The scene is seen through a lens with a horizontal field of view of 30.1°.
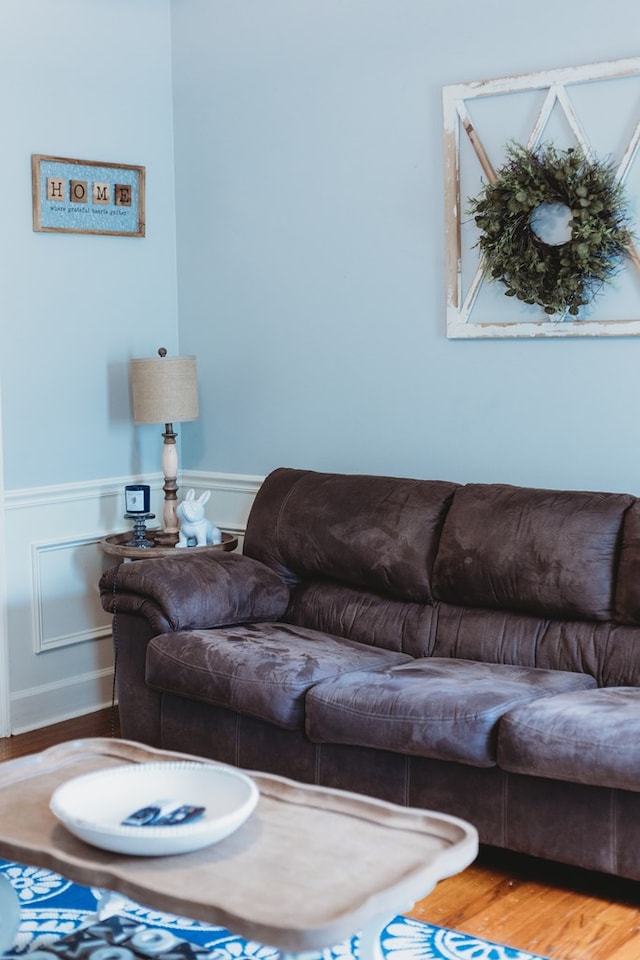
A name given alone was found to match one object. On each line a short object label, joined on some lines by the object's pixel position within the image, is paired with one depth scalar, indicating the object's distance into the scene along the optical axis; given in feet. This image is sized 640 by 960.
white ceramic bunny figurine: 14.07
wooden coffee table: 6.09
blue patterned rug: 8.44
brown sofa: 9.30
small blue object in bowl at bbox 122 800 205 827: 6.95
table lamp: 14.15
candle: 14.37
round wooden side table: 13.71
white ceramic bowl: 6.76
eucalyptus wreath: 11.58
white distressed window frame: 11.68
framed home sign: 13.99
